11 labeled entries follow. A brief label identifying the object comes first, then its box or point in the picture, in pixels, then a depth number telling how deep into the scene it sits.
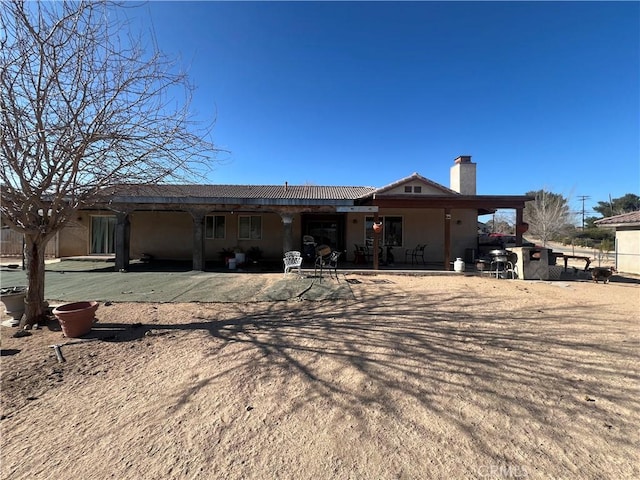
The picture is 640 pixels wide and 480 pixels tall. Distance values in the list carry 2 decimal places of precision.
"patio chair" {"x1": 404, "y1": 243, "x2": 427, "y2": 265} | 12.34
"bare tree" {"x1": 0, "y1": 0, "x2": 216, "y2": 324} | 3.77
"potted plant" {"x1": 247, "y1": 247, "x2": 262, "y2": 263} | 12.48
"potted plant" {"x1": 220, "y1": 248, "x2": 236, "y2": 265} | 12.05
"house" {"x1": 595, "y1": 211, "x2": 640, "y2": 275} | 11.52
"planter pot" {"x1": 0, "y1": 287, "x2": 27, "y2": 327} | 4.69
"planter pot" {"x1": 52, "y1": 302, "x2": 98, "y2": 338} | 4.18
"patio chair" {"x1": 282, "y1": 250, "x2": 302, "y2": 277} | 8.95
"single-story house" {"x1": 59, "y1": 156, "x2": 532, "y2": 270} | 12.54
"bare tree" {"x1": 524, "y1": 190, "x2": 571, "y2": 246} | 21.88
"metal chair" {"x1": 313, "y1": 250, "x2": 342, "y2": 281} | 8.84
